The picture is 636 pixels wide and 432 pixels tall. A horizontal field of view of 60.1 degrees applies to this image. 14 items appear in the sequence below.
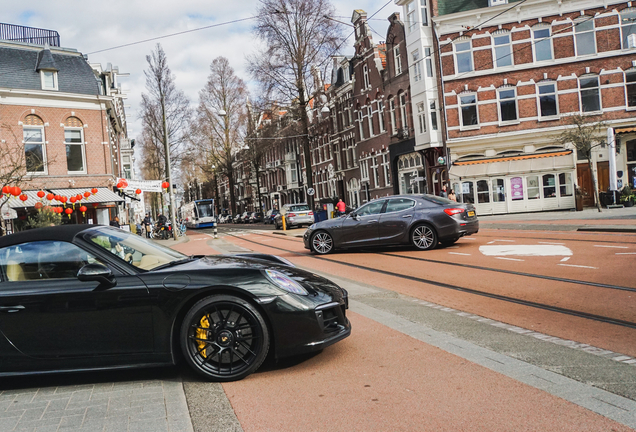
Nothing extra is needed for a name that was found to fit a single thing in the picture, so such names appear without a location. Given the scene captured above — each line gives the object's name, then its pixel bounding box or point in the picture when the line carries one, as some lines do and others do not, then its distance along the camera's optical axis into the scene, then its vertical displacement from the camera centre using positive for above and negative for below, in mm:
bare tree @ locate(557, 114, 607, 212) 24998 +2673
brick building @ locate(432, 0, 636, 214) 29516 +5758
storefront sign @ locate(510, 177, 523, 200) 30219 +583
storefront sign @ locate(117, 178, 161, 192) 24500 +2009
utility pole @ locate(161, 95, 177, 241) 31292 +1910
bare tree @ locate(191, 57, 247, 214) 54719 +10900
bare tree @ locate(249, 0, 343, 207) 33719 +10721
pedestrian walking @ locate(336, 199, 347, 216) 34094 +350
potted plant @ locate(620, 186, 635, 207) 25469 -391
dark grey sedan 13273 -398
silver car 35000 +19
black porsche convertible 4148 -713
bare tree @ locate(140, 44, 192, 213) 39188 +9506
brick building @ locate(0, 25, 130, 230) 30062 +6662
